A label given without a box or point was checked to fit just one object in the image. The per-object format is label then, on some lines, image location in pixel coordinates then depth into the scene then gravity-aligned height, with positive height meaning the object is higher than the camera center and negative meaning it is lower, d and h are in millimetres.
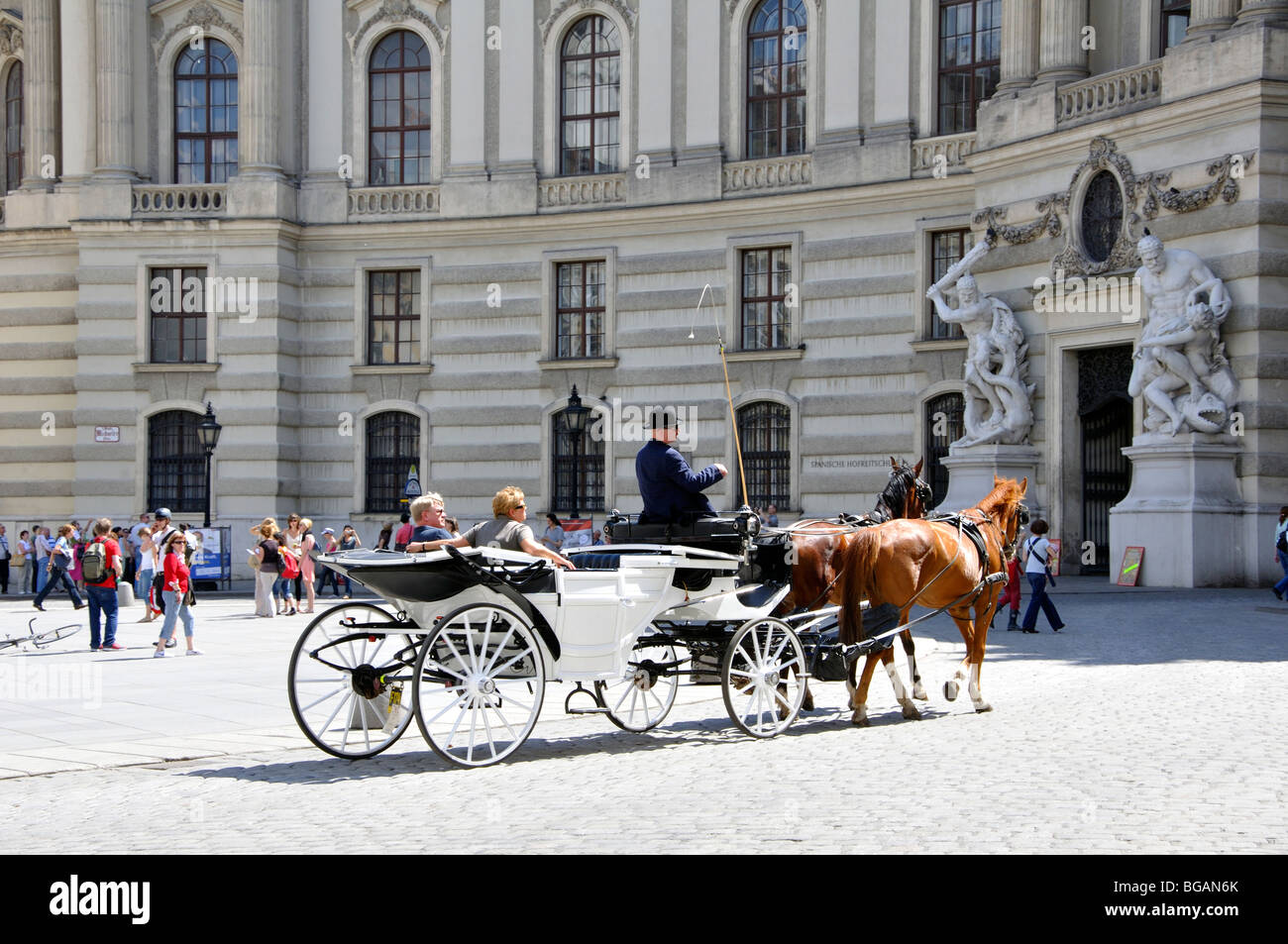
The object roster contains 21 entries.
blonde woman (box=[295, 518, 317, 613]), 27812 -1550
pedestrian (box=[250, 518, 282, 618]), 25797 -1494
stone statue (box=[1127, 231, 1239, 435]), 26125 +2081
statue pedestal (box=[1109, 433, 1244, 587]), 25828 -709
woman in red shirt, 19438 -1459
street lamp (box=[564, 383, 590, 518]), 33312 +1149
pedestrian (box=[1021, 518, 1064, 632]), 20469 -1332
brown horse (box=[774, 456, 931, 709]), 12773 -766
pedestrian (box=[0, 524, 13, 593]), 36806 -2215
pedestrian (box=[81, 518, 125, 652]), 19734 -1398
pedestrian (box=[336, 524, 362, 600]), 31797 -1406
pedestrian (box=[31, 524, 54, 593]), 35812 -1885
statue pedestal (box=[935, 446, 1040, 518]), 29719 +55
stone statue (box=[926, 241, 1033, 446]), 29875 +1948
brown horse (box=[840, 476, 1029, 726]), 12102 -832
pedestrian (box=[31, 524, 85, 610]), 27859 -1551
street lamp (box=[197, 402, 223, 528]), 34188 +850
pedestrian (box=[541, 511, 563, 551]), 33469 -1338
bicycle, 18594 -2070
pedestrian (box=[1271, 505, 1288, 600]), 24144 -1134
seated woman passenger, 11352 -433
